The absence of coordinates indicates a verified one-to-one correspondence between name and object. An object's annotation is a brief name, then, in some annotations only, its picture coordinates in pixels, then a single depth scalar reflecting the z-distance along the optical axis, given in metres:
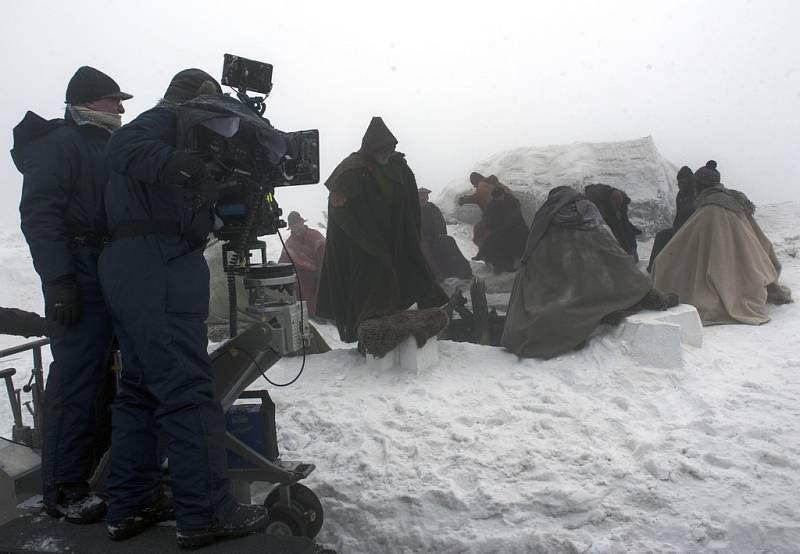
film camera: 2.33
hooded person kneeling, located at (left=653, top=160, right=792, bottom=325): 5.54
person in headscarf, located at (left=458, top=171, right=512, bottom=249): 8.51
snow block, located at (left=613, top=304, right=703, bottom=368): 4.33
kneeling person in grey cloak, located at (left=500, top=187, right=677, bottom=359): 4.65
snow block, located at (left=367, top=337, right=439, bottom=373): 4.65
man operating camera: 2.25
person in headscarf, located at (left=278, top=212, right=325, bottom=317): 8.02
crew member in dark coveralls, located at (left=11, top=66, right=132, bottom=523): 2.52
